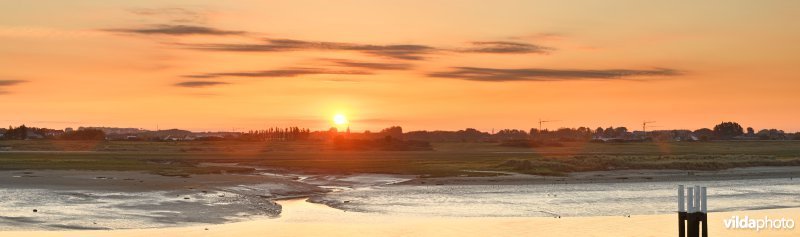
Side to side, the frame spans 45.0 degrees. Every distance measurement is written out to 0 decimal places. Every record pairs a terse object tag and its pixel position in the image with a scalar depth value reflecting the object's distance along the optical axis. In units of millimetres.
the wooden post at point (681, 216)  27766
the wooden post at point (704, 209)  27208
